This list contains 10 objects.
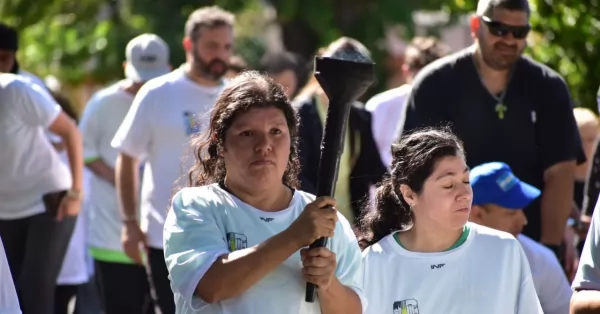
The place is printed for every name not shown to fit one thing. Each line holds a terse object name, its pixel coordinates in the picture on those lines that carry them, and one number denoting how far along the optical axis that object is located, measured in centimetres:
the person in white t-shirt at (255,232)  884
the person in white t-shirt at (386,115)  1881
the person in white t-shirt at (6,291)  987
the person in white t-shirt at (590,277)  921
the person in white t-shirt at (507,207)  1303
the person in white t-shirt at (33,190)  1622
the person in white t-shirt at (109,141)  1942
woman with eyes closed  1070
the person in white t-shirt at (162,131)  1576
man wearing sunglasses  1453
